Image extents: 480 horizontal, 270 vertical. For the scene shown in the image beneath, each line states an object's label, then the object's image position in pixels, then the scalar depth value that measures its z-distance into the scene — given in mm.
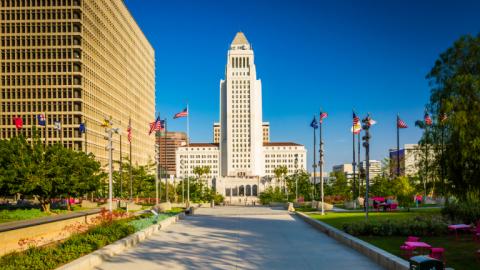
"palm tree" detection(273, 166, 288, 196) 180275
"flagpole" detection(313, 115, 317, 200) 60197
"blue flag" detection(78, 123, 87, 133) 59525
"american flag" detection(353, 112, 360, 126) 49900
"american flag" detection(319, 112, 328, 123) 50500
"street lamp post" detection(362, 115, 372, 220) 31844
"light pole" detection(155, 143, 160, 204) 52019
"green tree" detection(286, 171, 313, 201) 97738
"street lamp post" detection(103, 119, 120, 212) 33938
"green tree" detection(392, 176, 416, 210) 54094
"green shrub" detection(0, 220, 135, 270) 14828
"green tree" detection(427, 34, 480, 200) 24703
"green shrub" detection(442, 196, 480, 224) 24781
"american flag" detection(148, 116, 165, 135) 52831
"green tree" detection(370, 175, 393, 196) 63375
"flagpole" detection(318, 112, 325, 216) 47531
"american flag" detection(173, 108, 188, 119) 59969
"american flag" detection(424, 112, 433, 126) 29250
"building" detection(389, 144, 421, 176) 82788
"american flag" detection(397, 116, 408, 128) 61312
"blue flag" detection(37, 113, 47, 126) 60762
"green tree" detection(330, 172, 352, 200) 91006
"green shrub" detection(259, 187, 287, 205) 111569
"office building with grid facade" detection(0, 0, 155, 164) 110562
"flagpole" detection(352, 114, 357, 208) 49788
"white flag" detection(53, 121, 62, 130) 61875
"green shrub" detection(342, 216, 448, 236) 23781
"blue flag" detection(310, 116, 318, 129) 55934
